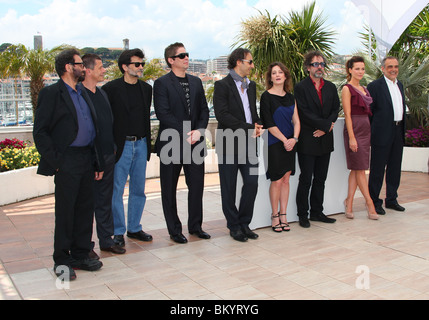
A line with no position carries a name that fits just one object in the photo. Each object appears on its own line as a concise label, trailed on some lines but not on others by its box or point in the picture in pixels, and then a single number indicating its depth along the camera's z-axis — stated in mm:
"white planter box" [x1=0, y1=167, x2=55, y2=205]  6887
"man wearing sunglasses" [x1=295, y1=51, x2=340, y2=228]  5258
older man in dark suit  5801
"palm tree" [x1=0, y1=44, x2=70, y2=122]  11469
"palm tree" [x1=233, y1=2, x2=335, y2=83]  11500
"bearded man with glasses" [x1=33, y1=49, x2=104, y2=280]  3721
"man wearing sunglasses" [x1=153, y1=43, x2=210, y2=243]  4730
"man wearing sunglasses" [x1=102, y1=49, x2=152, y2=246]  4574
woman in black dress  5035
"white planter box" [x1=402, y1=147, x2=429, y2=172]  9047
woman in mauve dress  5488
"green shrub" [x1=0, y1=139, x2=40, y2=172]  7329
